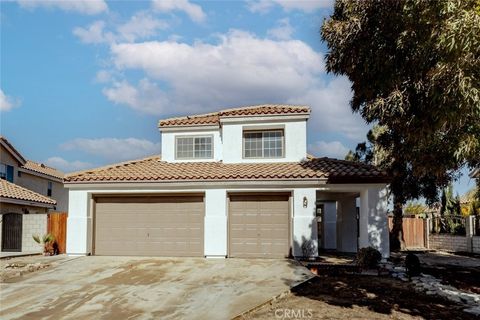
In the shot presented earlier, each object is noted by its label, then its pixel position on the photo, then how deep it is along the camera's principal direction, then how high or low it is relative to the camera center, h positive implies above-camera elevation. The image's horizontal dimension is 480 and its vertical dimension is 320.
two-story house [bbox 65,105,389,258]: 16.58 -0.02
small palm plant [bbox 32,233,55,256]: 18.19 -1.90
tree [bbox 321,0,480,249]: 9.21 +3.15
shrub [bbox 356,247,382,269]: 14.62 -2.02
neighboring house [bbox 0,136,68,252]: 21.27 +0.01
